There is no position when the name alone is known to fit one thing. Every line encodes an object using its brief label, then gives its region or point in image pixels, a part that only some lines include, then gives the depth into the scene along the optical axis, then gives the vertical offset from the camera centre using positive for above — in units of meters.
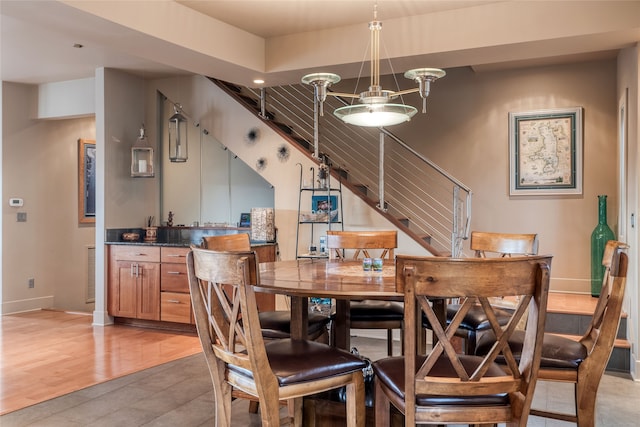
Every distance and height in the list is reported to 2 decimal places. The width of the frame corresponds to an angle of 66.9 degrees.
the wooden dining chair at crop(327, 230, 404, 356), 2.96 -0.60
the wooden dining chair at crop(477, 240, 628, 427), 1.95 -0.60
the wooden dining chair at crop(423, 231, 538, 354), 2.67 -0.25
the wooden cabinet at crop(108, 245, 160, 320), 4.91 -0.73
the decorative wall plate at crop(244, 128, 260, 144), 5.06 +0.79
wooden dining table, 1.95 -0.33
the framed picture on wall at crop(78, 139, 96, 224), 6.62 +0.41
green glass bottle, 4.70 -0.28
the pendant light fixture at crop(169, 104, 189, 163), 5.29 +0.85
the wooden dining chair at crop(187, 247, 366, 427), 1.77 -0.60
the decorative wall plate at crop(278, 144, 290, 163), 4.89 +0.60
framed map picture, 5.14 +0.65
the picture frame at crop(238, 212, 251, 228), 5.32 -0.10
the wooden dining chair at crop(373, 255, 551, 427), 1.53 -0.44
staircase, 5.52 +0.64
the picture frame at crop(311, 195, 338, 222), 4.64 +0.05
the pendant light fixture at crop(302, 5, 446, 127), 2.55 +0.58
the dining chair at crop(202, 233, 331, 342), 2.74 -0.64
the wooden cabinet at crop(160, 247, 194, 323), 4.75 -0.75
